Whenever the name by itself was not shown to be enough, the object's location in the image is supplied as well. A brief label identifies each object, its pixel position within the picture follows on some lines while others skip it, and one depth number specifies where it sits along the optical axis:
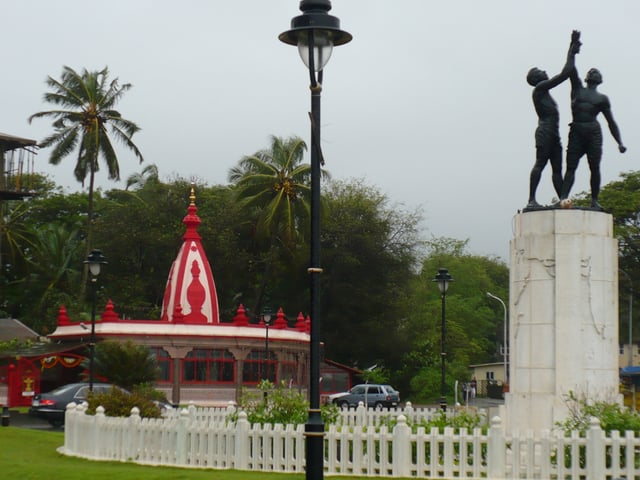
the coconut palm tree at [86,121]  60.44
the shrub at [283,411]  19.81
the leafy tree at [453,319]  66.38
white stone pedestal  19.61
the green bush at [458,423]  18.56
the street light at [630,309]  63.24
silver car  53.16
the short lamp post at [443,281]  33.81
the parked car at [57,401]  33.23
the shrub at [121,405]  22.27
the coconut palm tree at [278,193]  62.19
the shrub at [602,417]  17.09
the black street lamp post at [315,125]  12.91
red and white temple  46.50
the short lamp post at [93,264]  31.05
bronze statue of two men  20.66
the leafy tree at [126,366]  37.03
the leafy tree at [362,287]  64.62
